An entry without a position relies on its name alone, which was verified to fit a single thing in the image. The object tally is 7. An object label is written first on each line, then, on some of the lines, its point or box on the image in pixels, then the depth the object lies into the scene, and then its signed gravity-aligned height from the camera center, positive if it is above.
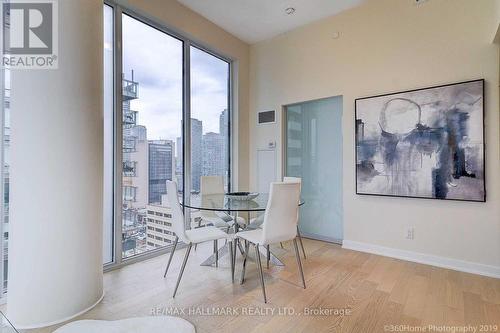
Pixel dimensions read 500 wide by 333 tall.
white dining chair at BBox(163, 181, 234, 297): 2.33 -0.62
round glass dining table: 2.42 -0.38
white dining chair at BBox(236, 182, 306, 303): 2.22 -0.45
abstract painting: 2.69 +0.27
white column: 1.84 -0.11
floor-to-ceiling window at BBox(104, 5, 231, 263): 2.90 +0.55
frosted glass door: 3.78 +0.10
